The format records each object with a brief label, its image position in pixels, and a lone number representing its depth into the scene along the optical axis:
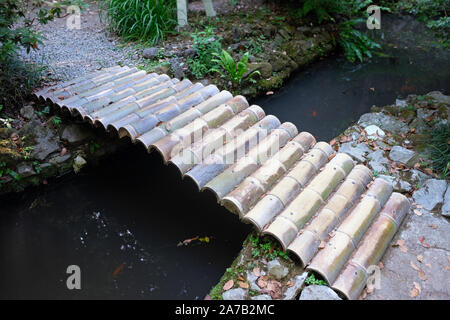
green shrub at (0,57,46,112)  5.27
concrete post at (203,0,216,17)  8.86
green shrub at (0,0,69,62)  4.73
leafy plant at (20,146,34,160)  4.97
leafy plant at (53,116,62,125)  5.31
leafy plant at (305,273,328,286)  3.04
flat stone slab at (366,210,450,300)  3.16
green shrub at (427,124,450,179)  4.85
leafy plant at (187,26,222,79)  6.97
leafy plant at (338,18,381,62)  9.32
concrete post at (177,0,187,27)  7.91
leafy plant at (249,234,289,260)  3.37
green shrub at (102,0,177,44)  7.64
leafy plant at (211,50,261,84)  6.86
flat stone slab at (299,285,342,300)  2.96
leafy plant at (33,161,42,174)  5.10
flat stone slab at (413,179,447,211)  4.22
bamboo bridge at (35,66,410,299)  3.17
